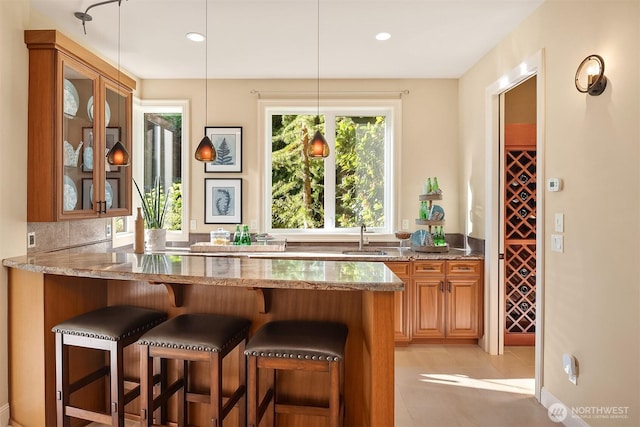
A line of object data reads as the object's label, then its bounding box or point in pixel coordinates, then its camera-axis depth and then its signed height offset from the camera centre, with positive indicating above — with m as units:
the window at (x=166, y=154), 4.30 +0.60
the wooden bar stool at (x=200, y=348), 1.85 -0.68
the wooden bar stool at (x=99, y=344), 2.00 -0.71
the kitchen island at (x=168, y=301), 1.91 -0.54
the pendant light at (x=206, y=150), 2.75 +0.40
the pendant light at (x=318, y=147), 2.72 +0.42
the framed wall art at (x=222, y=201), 4.29 +0.07
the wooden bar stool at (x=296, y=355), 1.73 -0.66
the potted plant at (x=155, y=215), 3.99 -0.08
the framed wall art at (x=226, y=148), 4.29 +0.66
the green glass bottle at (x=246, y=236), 4.03 -0.29
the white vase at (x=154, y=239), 3.98 -0.32
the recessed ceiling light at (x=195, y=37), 3.20 +1.42
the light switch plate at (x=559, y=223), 2.45 -0.09
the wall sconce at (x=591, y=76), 2.09 +0.74
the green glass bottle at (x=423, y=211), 4.10 -0.03
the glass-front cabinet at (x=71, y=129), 2.52 +0.55
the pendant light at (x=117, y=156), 2.75 +0.36
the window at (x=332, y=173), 4.41 +0.40
